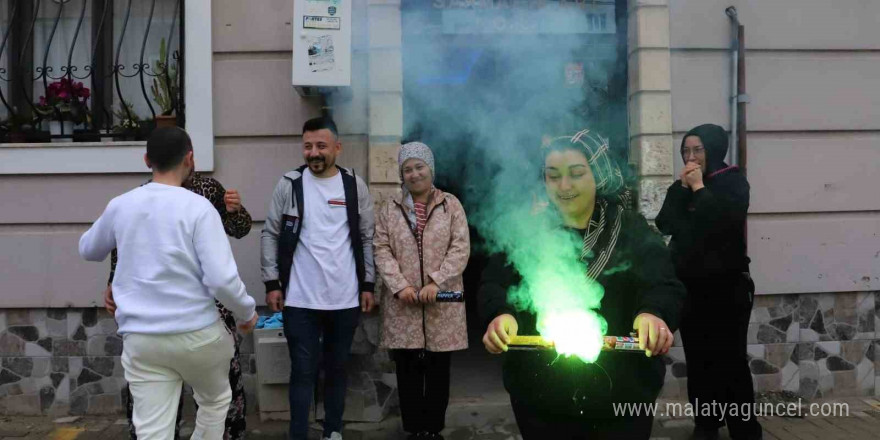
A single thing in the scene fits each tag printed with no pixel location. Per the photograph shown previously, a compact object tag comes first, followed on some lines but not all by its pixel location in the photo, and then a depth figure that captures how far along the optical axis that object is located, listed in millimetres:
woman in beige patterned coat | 4043
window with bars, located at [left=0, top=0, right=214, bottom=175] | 4914
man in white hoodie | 2771
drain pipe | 4906
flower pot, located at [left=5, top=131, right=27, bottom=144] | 4918
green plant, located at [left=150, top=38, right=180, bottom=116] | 4887
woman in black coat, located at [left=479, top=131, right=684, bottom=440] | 2342
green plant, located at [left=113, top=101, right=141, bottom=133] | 4902
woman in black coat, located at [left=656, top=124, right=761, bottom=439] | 3879
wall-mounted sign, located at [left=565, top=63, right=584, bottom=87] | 5078
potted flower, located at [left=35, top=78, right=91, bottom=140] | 4910
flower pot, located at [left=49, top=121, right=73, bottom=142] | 4918
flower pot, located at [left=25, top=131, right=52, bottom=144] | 4926
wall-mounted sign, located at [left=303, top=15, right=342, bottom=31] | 4406
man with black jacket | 3938
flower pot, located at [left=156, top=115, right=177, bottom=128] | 4766
